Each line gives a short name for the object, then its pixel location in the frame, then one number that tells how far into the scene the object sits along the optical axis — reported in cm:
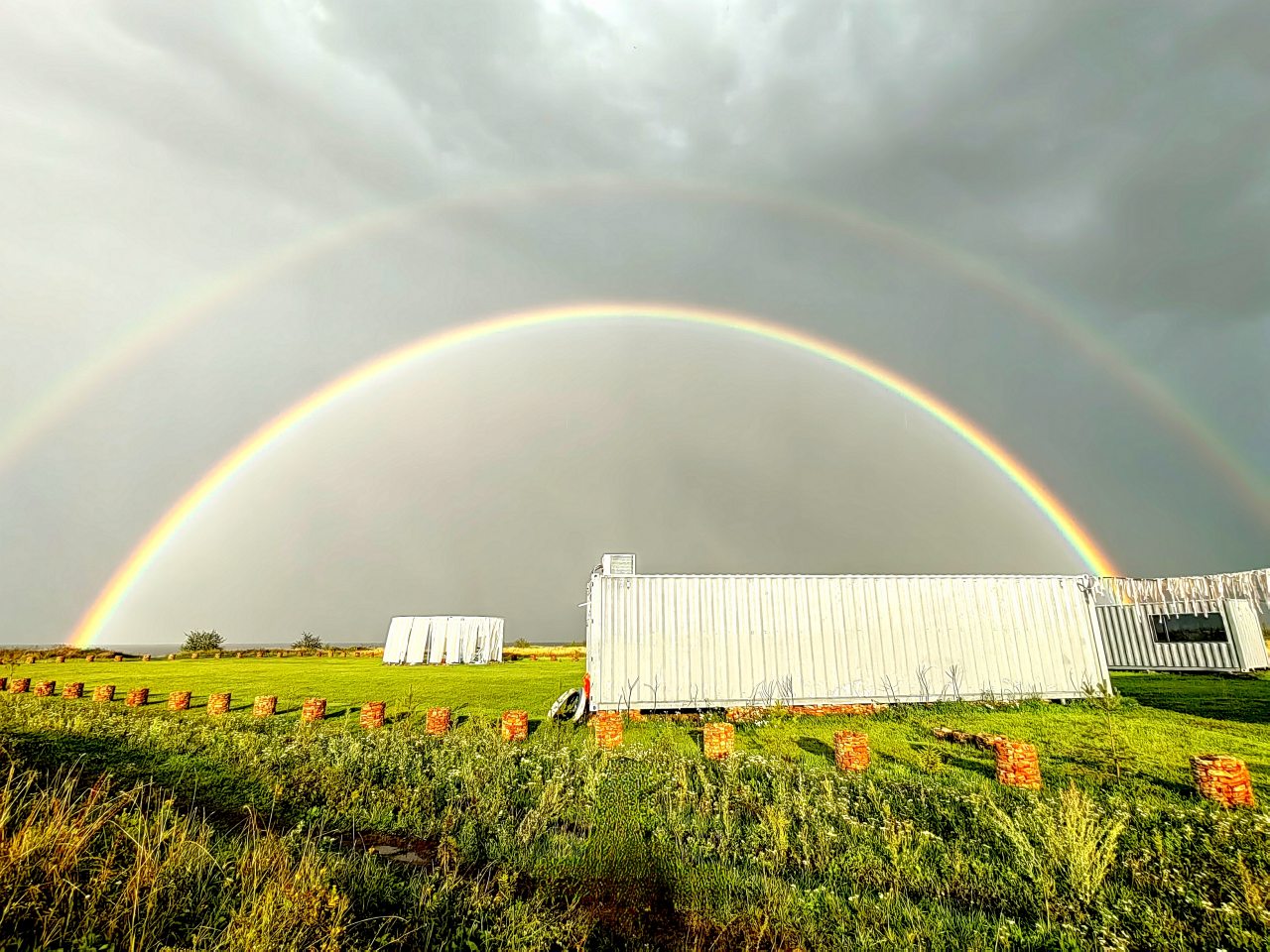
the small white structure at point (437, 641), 4112
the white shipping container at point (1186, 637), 2261
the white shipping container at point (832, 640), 1590
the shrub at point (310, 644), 7261
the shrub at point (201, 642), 5788
